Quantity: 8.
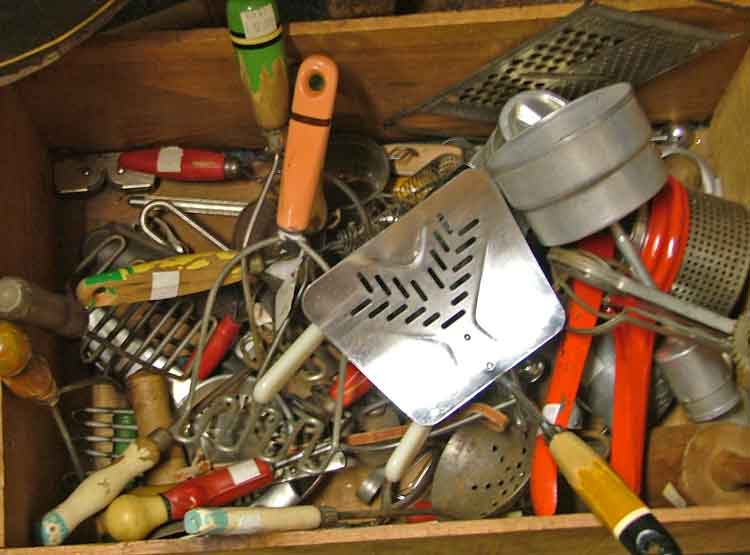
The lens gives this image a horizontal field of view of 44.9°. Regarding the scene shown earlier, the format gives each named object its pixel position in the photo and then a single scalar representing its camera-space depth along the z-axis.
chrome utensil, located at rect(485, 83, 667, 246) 0.73
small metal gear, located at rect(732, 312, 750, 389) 0.74
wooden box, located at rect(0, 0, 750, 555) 0.74
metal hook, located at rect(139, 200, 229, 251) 0.94
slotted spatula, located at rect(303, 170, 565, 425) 0.79
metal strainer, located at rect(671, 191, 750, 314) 0.79
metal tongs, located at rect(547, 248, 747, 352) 0.75
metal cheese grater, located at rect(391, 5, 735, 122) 0.79
